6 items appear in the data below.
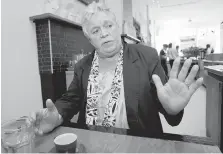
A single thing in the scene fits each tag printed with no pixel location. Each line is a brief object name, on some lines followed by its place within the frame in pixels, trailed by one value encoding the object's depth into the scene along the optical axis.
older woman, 1.05
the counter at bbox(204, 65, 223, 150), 1.52
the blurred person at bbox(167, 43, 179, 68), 7.66
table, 0.60
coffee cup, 0.56
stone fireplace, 1.80
